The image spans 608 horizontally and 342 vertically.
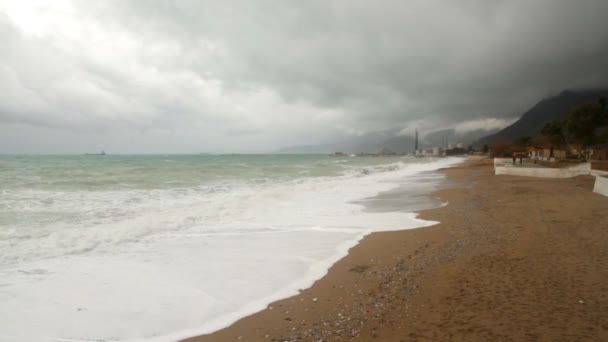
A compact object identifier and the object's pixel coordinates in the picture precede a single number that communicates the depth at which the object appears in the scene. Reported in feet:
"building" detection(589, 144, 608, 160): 128.09
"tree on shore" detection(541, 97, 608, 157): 123.34
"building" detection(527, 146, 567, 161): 183.12
